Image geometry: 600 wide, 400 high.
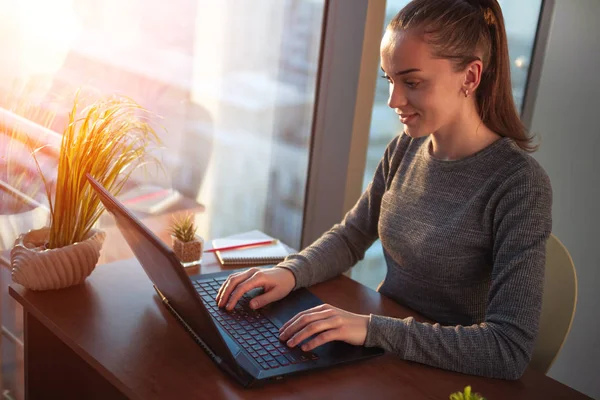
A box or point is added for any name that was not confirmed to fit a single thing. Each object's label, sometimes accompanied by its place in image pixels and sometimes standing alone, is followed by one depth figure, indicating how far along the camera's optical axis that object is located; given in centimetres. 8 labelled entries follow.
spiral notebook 170
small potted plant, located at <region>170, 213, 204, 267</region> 166
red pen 176
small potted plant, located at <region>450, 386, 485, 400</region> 85
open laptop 116
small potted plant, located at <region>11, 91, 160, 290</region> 143
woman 130
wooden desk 117
